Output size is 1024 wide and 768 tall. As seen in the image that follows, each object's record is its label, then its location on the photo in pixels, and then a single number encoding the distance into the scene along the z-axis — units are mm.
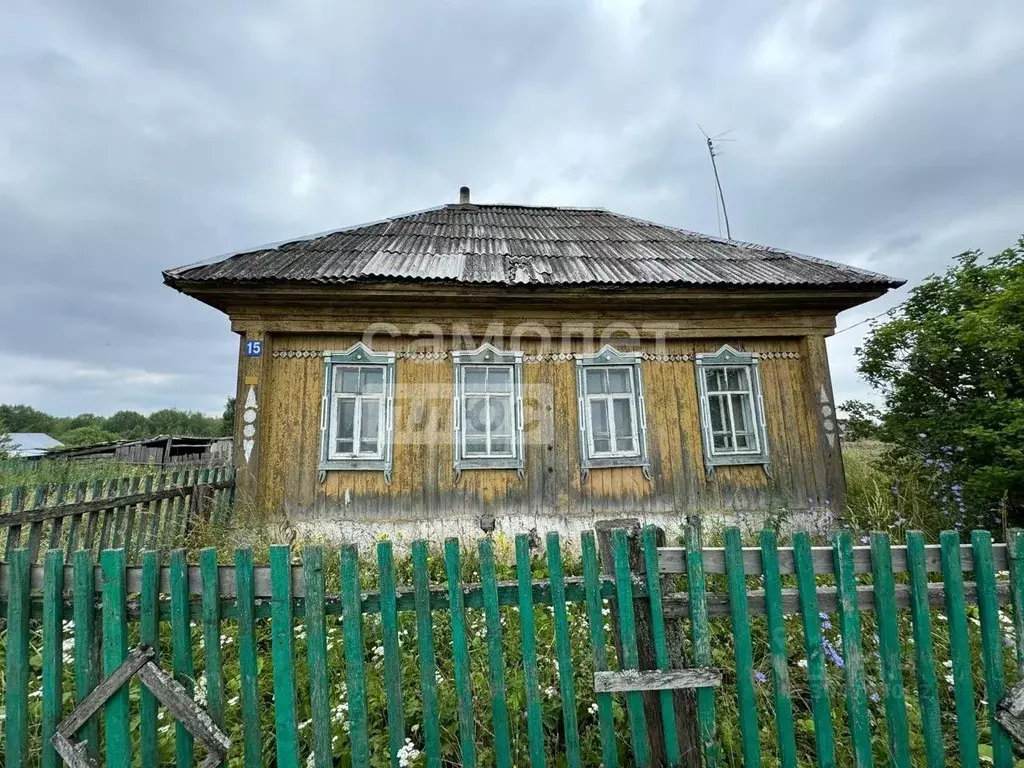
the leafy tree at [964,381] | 4902
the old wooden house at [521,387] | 5527
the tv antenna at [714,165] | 9367
